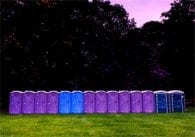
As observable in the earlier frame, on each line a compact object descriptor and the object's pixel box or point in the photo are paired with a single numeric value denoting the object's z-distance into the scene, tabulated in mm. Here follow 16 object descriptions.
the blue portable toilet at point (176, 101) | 20328
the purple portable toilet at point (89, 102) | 20250
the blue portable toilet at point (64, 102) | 20234
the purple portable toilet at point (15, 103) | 20047
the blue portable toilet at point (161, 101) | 20344
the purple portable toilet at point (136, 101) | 20281
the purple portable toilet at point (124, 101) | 20328
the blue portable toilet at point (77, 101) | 20266
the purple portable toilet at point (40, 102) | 20094
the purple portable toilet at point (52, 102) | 20156
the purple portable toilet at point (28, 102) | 20094
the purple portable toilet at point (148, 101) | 20281
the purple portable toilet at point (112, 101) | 20312
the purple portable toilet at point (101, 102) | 20252
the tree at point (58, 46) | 25297
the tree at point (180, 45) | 34844
